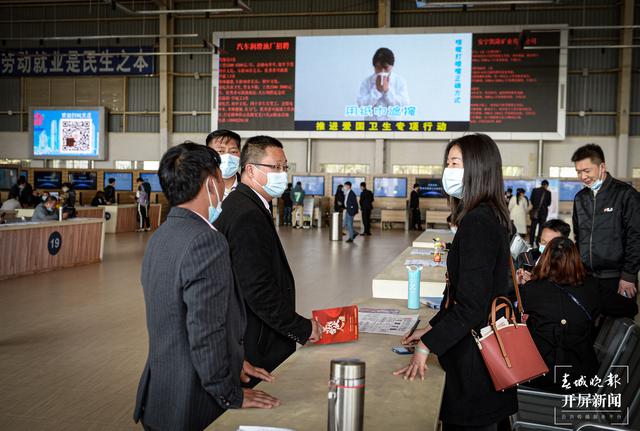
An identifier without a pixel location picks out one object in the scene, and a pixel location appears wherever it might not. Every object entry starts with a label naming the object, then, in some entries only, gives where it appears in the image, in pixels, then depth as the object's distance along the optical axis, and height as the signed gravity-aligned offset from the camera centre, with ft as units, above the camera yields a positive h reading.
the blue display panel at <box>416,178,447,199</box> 61.93 -0.51
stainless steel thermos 4.14 -1.49
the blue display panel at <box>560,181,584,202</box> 58.44 -0.49
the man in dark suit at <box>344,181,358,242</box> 46.85 -2.40
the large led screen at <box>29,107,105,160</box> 67.56 +4.58
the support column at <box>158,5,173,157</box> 65.67 +10.21
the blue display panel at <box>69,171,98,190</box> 66.18 -0.69
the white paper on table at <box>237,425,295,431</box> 4.43 -1.84
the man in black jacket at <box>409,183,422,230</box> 59.31 -2.62
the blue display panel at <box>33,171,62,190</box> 66.74 -0.73
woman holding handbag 5.88 -1.09
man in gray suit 5.11 -1.18
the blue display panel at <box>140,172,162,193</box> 65.10 -0.41
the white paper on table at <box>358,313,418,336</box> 7.98 -1.99
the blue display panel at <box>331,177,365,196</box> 62.59 -0.28
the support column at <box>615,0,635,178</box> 57.62 +8.73
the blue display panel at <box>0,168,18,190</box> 62.39 -0.50
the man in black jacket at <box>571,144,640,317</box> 11.94 -0.82
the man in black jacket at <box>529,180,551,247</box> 47.03 -1.75
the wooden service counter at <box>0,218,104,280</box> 26.37 -3.45
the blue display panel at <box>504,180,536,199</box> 57.77 -0.19
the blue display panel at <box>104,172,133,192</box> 65.72 -0.67
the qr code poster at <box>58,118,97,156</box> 67.67 +4.17
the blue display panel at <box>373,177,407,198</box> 61.93 -0.71
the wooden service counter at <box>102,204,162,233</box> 50.14 -3.66
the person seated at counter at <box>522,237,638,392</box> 9.39 -1.99
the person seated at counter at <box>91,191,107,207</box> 52.13 -2.23
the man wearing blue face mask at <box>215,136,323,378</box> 6.94 -1.20
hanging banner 65.46 +12.15
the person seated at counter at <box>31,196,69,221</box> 30.17 -1.96
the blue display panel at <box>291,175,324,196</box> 63.31 -0.55
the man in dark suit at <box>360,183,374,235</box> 52.34 -2.09
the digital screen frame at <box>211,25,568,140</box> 56.08 +8.67
